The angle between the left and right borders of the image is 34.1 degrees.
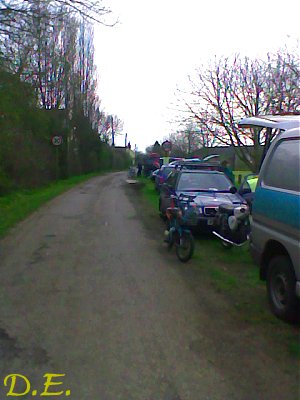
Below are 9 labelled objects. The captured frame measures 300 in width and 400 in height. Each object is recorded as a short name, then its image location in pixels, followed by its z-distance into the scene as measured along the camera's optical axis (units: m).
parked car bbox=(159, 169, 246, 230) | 10.63
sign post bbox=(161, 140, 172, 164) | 26.75
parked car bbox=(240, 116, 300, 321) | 5.13
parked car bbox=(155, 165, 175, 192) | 22.82
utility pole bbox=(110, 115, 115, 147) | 77.46
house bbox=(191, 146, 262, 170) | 38.15
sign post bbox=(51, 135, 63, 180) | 29.76
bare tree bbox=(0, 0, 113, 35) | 11.37
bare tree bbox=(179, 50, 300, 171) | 23.72
